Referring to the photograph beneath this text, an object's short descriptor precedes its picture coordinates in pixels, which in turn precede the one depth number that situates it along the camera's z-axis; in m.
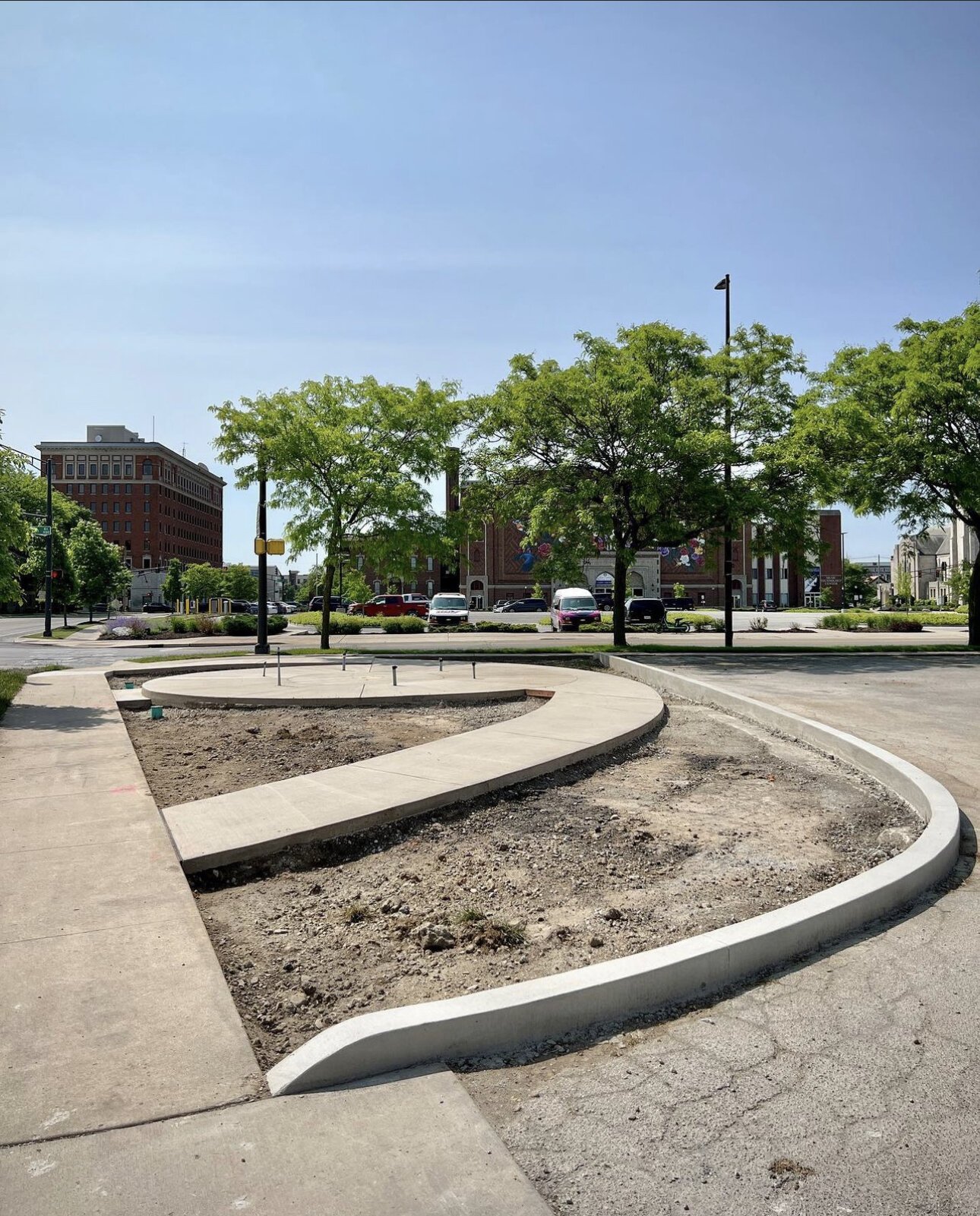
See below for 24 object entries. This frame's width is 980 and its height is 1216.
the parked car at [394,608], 49.62
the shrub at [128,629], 34.25
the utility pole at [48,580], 37.41
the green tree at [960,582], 74.61
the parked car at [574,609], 38.25
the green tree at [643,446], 22.08
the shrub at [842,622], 41.06
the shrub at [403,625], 36.72
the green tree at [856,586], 118.88
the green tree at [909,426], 21.55
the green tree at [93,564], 67.25
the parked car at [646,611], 40.16
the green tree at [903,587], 103.56
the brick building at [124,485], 135.62
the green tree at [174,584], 100.50
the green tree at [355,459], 24.86
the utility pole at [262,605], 21.66
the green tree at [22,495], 12.79
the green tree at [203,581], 97.12
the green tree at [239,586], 95.81
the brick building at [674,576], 89.38
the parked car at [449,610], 40.25
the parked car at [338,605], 80.00
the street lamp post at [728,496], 22.25
